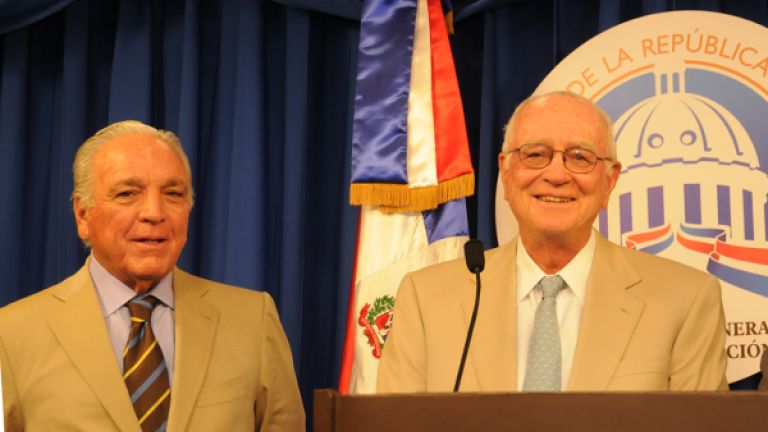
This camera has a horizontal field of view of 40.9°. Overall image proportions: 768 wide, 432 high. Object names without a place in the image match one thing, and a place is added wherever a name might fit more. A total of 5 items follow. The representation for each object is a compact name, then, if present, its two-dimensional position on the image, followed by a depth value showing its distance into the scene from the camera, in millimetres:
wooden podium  1264
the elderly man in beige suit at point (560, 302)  2178
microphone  2012
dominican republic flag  3197
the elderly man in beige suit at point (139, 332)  2230
